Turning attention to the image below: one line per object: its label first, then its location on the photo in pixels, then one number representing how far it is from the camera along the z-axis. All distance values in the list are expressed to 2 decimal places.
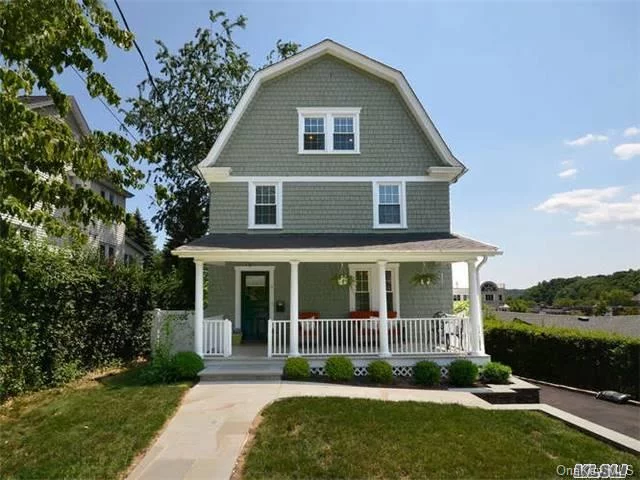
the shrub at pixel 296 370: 9.51
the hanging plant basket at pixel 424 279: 11.55
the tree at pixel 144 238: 30.15
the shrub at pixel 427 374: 9.57
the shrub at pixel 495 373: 9.72
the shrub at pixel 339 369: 9.55
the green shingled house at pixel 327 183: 12.65
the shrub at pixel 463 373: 9.53
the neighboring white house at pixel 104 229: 17.73
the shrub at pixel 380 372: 9.59
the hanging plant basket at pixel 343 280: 11.64
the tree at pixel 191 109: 20.72
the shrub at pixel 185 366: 9.29
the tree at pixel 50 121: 3.57
